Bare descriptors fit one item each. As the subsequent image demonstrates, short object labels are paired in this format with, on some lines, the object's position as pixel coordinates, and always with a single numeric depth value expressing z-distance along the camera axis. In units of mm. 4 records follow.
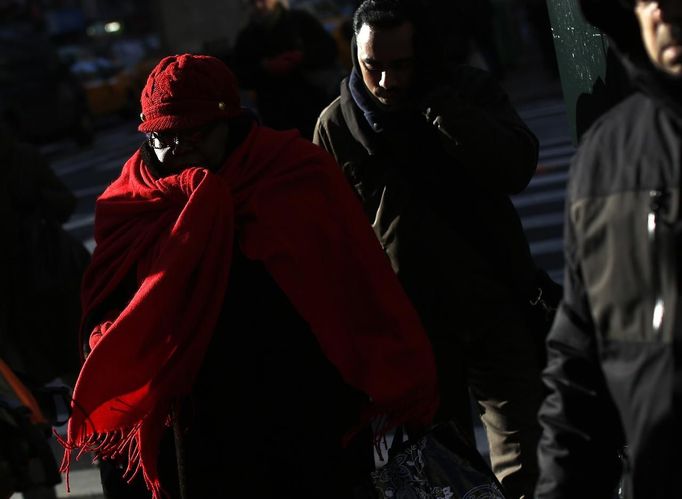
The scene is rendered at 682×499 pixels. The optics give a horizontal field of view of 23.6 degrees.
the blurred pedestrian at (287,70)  9141
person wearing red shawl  4312
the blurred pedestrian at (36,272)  6893
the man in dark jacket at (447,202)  4891
